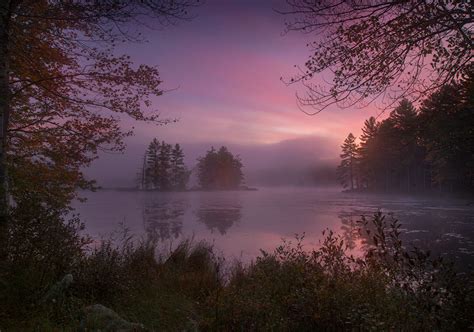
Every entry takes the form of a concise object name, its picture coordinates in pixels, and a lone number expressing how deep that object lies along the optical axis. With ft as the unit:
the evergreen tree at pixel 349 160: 267.80
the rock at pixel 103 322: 13.58
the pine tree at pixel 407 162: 156.97
